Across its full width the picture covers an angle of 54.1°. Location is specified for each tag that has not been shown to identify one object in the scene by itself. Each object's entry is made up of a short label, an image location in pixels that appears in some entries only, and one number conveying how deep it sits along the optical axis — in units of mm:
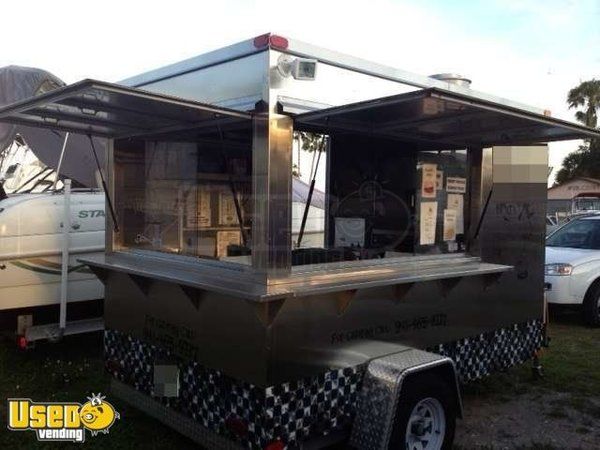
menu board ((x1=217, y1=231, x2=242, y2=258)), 3855
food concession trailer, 3232
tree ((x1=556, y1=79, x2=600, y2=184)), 42131
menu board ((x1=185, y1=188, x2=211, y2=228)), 4211
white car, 8008
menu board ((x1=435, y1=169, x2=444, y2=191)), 4698
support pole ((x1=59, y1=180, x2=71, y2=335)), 5527
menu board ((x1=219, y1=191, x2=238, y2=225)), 3951
